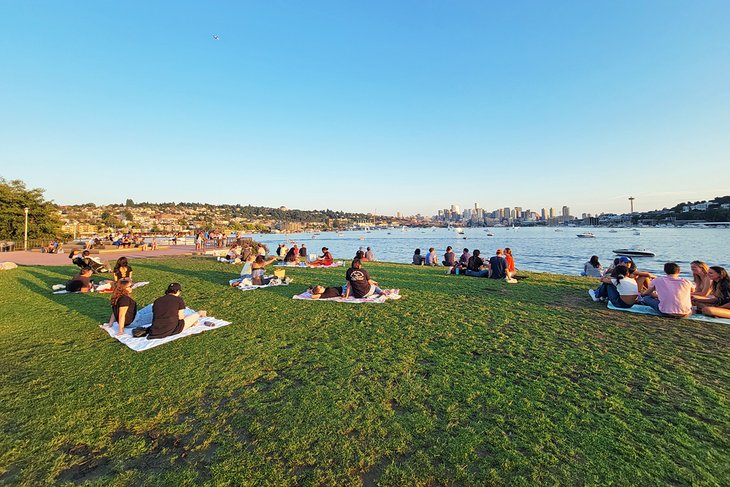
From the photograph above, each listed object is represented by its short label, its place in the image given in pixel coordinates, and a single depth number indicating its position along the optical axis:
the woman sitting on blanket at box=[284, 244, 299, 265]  16.89
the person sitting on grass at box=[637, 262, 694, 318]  6.97
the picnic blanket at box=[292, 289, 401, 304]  8.84
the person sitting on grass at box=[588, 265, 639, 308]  7.75
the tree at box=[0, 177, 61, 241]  28.74
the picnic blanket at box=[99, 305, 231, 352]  5.53
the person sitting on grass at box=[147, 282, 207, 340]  5.87
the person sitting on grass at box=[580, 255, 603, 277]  14.27
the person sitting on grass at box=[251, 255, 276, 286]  11.23
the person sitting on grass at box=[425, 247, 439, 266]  19.05
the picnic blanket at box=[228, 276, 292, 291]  10.86
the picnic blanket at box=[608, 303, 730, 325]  6.75
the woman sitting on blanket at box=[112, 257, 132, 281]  8.83
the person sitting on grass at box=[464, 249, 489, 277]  13.58
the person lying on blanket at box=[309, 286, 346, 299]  9.20
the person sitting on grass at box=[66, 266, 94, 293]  9.81
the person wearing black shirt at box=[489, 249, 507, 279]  12.52
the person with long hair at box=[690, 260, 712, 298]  7.50
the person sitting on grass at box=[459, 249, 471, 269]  14.13
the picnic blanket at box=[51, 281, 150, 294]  9.99
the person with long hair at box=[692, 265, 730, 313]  7.15
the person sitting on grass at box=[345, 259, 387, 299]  8.98
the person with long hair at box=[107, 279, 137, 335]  6.11
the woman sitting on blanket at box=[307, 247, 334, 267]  16.84
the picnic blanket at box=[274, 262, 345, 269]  16.07
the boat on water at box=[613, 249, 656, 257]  34.14
